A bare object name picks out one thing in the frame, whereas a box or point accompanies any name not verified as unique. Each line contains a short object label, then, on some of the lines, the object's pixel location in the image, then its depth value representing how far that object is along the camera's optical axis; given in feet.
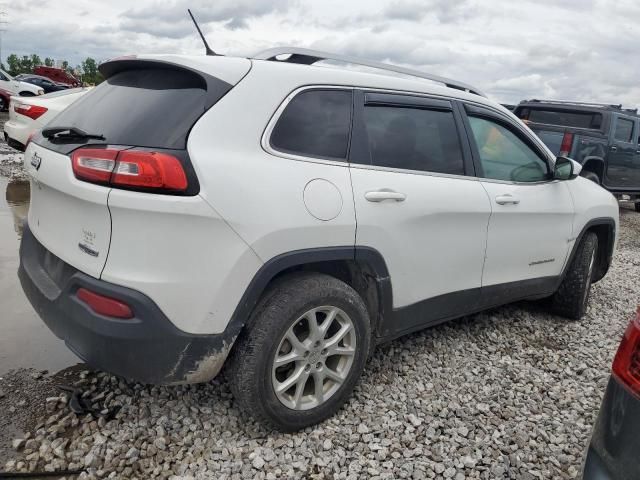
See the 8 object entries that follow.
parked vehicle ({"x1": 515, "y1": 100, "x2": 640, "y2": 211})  30.40
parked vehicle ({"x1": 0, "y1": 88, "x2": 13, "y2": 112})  62.25
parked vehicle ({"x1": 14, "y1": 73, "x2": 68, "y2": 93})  76.58
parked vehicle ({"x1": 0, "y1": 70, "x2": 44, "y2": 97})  56.56
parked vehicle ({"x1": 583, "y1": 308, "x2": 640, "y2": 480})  5.35
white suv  7.14
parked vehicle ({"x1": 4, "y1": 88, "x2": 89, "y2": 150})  28.30
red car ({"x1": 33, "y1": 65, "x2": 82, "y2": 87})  120.16
